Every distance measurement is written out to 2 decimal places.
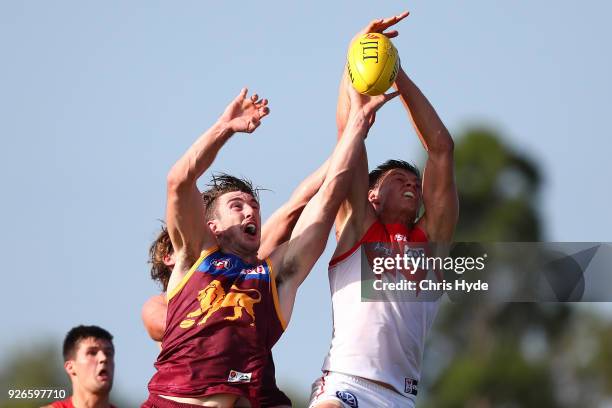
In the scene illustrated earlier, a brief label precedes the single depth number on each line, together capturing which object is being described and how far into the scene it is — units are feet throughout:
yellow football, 48.62
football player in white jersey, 48.73
